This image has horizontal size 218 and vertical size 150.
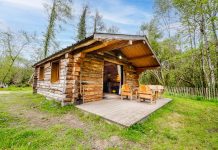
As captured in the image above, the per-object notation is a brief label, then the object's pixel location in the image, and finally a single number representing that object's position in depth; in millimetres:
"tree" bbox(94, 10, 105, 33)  17953
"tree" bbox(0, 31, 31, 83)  16359
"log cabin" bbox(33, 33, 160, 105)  5181
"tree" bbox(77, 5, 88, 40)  17141
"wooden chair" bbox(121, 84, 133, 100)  7053
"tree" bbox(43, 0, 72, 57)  14508
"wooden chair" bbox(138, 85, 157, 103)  6277
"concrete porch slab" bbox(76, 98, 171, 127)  3801
